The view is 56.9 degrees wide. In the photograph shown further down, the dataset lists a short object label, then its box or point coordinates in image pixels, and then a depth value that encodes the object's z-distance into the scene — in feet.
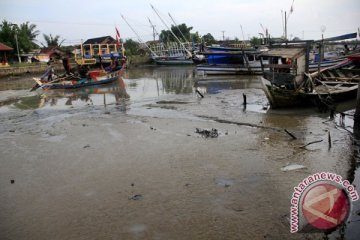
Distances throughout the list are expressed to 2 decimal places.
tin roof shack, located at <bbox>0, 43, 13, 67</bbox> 110.20
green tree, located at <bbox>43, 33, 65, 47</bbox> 167.53
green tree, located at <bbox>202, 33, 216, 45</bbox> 189.16
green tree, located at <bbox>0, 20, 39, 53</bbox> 124.16
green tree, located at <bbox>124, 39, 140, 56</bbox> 179.77
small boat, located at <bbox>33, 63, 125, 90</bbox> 66.58
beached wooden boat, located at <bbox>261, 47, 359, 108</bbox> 37.47
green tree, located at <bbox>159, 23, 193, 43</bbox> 184.98
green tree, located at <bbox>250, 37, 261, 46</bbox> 178.87
